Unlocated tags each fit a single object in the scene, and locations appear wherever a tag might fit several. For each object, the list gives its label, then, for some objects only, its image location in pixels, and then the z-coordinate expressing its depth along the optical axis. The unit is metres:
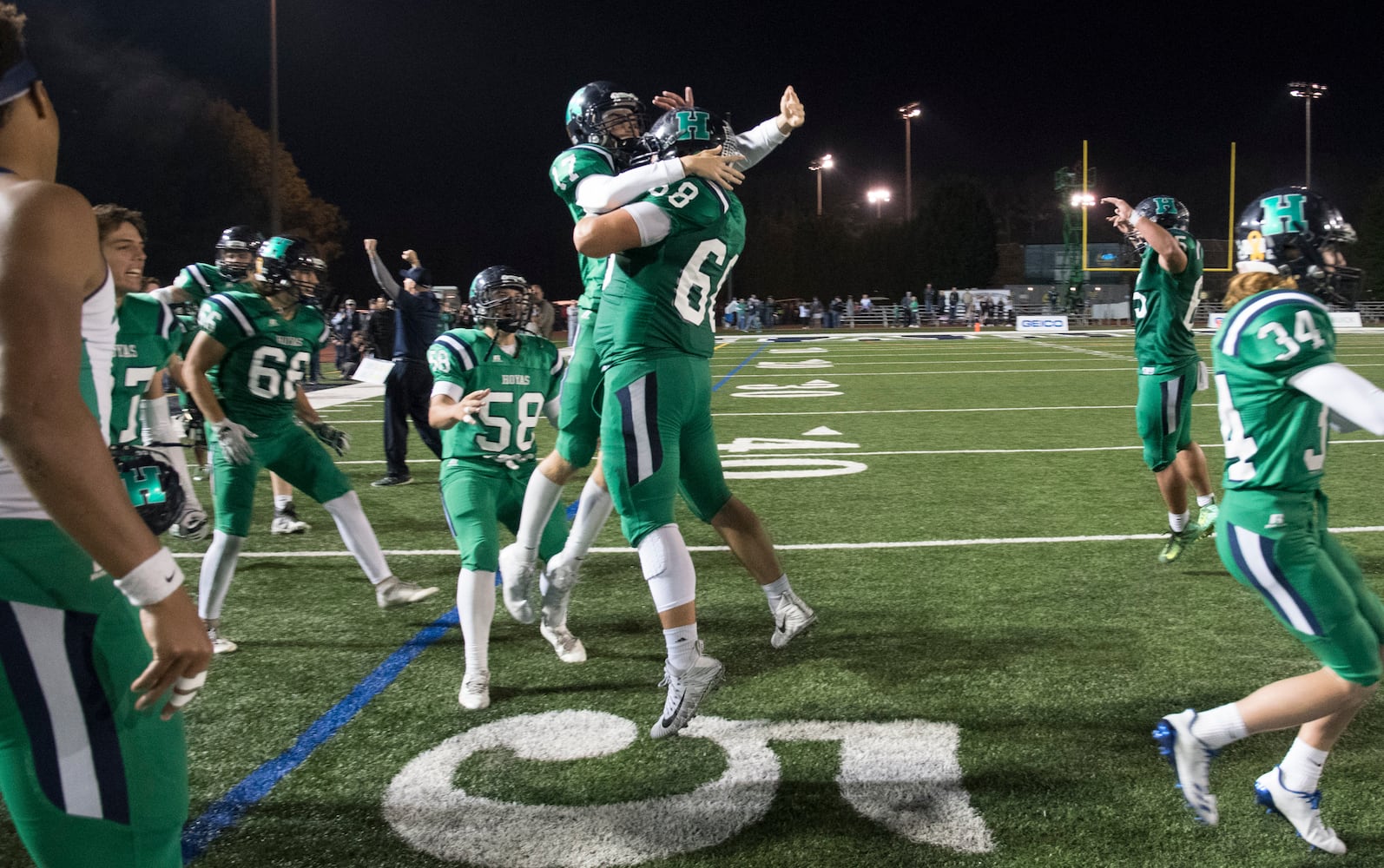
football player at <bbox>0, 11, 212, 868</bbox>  1.50
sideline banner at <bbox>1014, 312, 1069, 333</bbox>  38.91
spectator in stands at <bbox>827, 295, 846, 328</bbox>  48.59
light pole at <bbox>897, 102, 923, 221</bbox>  57.78
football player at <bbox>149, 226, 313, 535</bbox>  6.49
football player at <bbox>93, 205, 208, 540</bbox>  4.43
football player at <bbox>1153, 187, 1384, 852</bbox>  2.74
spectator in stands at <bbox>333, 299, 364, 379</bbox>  24.11
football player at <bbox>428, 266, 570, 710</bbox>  4.30
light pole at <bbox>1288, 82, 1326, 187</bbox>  49.75
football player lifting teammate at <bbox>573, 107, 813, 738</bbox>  3.39
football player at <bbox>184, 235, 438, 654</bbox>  4.81
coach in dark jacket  9.10
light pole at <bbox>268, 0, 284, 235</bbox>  21.34
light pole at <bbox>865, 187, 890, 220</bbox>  67.06
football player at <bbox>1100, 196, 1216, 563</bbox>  6.12
